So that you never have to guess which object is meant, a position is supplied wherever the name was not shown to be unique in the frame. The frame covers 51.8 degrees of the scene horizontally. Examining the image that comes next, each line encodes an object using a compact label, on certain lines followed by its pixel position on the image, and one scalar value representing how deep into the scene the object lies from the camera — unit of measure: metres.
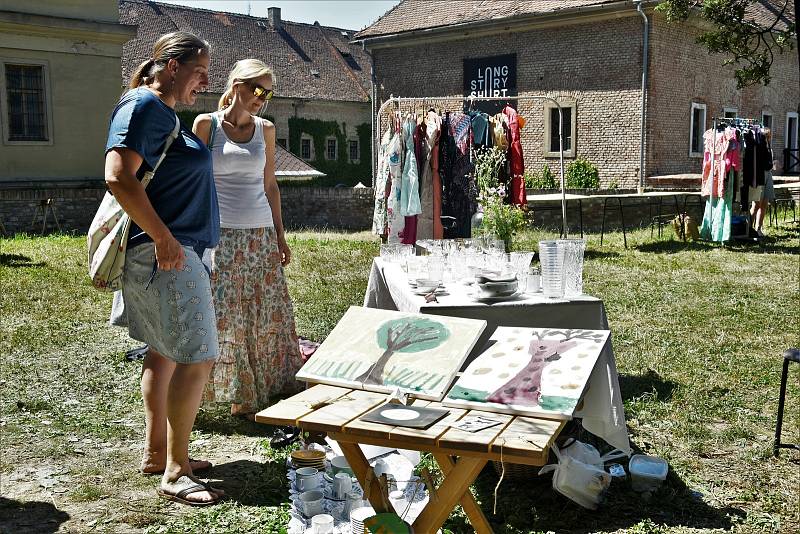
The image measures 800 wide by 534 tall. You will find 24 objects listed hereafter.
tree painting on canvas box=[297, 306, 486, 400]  3.06
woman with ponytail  3.23
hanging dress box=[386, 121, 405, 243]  9.12
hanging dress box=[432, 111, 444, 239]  9.16
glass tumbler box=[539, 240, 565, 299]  3.94
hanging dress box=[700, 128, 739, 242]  14.30
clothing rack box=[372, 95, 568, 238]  8.75
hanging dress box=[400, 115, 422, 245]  9.07
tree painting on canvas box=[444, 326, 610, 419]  2.84
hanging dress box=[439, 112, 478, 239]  9.27
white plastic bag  3.57
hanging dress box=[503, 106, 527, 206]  10.20
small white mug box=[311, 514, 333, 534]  3.02
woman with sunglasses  4.38
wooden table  2.47
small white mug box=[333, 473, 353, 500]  3.22
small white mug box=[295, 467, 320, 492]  3.36
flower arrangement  5.53
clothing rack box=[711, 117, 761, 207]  14.51
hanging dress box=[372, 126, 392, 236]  9.27
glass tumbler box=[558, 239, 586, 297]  3.94
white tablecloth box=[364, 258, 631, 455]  3.56
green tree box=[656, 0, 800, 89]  12.04
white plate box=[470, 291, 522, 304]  3.99
